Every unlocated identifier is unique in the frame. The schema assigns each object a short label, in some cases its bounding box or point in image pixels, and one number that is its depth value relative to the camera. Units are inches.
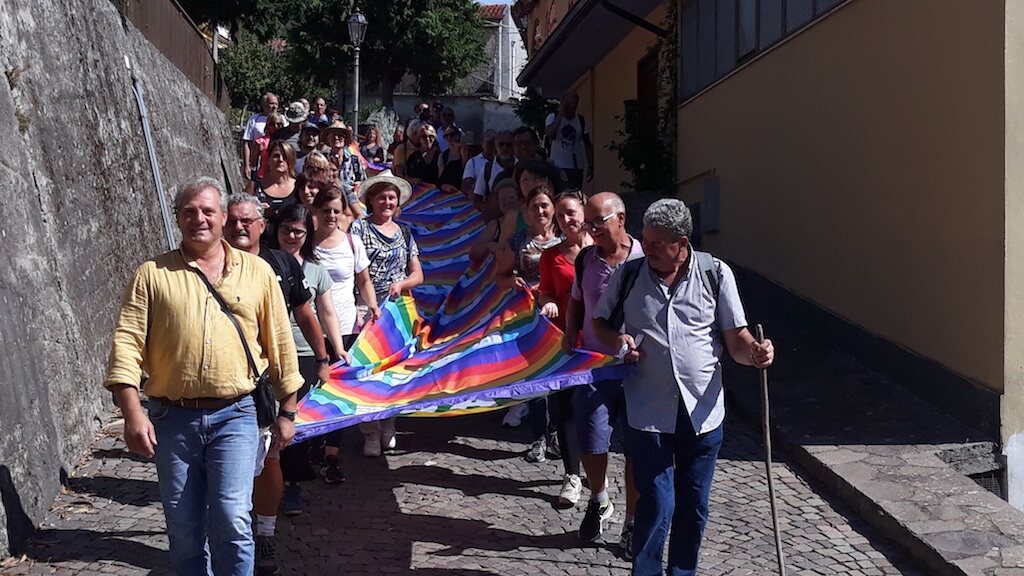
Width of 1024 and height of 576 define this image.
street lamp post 1042.7
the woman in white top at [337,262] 277.9
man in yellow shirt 172.4
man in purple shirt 229.9
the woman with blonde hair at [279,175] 389.7
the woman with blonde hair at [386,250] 312.7
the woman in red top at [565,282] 257.9
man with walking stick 196.2
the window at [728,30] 450.6
